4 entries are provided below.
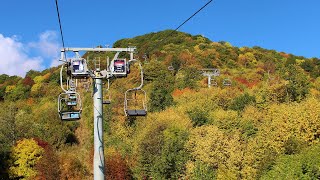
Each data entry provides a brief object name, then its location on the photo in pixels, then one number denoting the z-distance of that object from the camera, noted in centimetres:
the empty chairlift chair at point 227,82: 7238
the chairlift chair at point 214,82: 7350
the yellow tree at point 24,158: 4266
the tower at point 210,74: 7300
